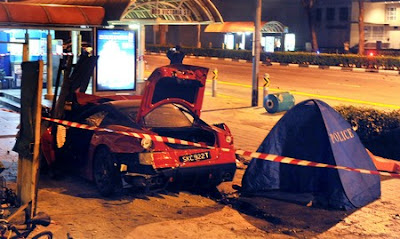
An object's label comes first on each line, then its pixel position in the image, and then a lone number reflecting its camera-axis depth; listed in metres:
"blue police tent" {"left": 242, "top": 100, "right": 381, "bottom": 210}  7.93
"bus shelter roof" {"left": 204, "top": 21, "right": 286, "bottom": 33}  49.19
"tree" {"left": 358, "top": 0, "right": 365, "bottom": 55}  44.81
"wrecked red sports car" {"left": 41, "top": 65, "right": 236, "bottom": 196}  7.91
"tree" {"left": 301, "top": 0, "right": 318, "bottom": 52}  49.88
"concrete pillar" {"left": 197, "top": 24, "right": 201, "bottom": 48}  59.09
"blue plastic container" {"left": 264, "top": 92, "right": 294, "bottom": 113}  17.09
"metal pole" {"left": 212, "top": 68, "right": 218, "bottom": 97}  21.59
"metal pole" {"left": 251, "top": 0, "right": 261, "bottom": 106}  18.25
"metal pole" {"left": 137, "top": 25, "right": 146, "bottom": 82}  21.76
